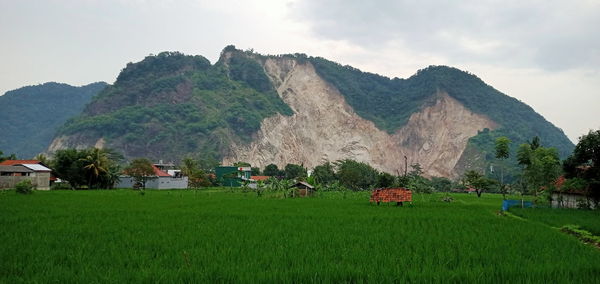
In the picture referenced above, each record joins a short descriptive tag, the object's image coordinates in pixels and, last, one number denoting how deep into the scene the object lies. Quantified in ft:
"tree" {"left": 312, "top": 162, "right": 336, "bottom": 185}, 257.28
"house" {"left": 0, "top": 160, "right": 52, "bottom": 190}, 155.33
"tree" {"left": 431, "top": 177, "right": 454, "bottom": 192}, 297.94
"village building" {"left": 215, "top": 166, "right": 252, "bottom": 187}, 267.18
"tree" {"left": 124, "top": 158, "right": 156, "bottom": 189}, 191.01
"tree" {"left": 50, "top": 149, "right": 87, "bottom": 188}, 173.27
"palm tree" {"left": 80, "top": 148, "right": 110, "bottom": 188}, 173.06
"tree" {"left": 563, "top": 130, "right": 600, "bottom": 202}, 92.76
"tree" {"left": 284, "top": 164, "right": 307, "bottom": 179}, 296.26
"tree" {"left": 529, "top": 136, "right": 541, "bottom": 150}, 126.99
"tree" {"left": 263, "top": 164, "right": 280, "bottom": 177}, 313.05
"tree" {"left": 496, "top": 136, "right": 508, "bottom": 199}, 125.29
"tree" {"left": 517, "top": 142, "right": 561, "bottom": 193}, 112.88
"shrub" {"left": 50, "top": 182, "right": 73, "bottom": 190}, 180.04
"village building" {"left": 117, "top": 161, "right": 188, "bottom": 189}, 204.03
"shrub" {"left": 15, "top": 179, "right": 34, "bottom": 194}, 118.21
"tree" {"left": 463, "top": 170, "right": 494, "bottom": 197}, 204.23
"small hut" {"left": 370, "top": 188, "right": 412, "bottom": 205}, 104.59
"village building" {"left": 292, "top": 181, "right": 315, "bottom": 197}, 161.99
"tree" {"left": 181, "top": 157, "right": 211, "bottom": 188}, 204.44
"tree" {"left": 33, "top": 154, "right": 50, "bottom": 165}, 195.58
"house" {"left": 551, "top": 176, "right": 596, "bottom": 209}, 100.37
